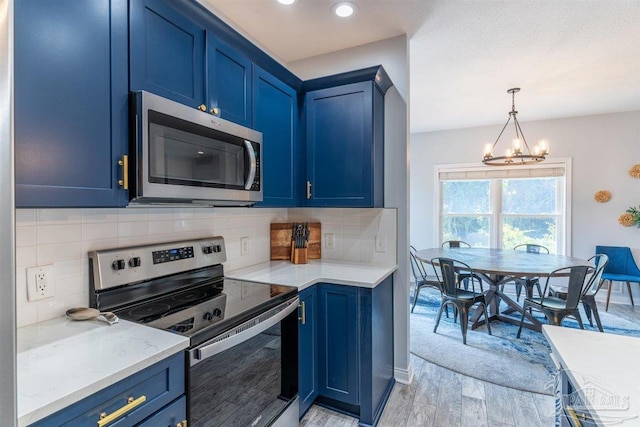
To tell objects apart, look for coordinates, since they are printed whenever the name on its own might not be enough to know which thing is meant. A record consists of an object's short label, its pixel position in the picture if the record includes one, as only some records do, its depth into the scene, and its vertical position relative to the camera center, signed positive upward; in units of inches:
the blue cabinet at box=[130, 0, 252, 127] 49.7 +27.8
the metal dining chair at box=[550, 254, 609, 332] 117.0 -32.4
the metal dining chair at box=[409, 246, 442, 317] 142.6 -33.9
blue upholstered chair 157.2 -28.2
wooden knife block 93.9 -13.7
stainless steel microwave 47.1 +9.8
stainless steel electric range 46.5 -17.9
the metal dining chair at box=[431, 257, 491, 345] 119.0 -33.8
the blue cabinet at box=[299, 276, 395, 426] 72.9 -33.8
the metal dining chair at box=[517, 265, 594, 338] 106.9 -34.6
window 180.9 +3.0
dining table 116.0 -21.8
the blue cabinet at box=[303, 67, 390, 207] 84.3 +20.2
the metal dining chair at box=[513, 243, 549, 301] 140.2 -32.1
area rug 96.9 -51.2
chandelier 122.8 +23.7
